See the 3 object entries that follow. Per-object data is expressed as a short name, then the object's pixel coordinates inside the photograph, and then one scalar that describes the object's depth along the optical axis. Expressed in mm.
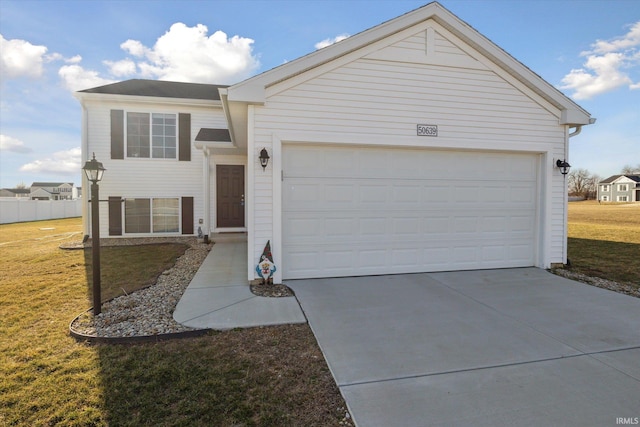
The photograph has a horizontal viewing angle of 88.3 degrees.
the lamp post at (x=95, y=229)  4102
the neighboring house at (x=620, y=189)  59572
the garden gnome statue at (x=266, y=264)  5344
